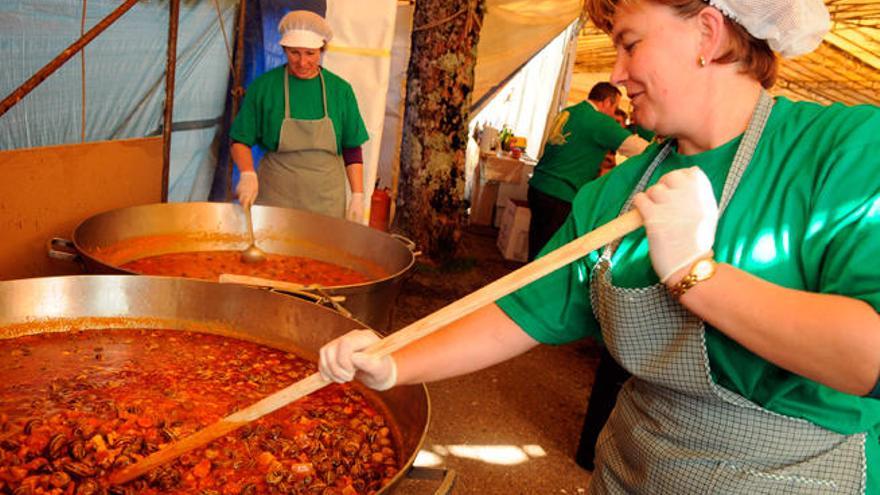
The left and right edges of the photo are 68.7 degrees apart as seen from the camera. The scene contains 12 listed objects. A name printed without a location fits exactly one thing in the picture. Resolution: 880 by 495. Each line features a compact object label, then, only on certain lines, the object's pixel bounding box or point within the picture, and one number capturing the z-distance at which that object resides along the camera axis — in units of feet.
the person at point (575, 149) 19.38
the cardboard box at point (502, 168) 28.94
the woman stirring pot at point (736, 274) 3.44
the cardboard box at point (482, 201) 31.17
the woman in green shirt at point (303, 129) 12.11
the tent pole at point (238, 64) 15.06
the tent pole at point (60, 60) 7.64
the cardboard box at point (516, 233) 25.34
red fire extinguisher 22.19
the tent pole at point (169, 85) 11.21
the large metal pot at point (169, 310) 6.50
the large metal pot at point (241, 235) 9.25
